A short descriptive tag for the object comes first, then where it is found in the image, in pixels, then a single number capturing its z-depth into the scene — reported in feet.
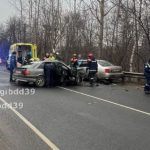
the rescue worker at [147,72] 65.00
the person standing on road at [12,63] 83.09
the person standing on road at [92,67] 79.30
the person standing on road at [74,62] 86.31
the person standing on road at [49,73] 74.43
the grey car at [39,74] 74.23
